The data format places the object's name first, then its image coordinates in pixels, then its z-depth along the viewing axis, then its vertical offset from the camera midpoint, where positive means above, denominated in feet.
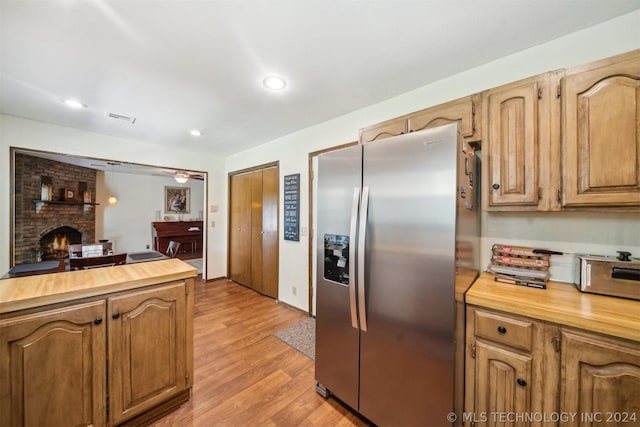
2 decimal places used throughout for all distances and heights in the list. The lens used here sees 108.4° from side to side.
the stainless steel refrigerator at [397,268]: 3.87 -1.05
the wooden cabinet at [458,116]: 5.09 +2.29
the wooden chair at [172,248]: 17.13 -2.68
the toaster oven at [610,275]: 3.92 -1.09
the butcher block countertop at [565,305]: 3.18 -1.47
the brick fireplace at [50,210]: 13.93 +0.14
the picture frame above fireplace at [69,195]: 16.50 +1.25
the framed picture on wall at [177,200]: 24.45 +1.39
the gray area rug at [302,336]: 7.56 -4.46
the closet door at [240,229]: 13.71 -1.01
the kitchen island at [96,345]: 3.61 -2.43
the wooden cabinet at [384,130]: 6.20 +2.36
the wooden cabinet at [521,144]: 4.39 +1.40
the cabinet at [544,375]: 3.14 -2.45
